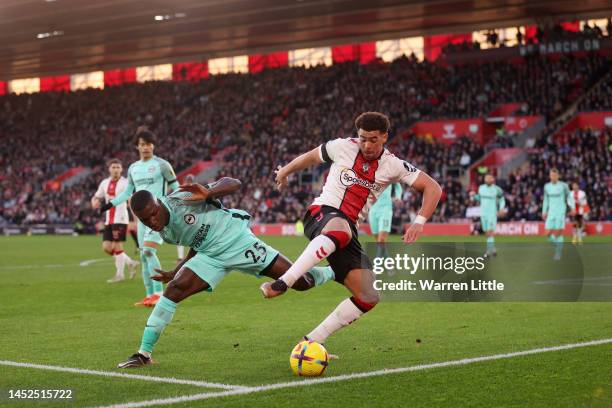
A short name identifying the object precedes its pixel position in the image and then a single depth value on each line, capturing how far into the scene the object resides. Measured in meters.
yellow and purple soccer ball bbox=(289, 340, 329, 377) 6.96
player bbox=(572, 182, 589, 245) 28.69
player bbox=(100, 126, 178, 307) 12.52
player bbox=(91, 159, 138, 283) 17.20
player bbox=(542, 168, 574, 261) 22.45
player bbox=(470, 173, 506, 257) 23.09
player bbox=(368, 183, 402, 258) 17.97
